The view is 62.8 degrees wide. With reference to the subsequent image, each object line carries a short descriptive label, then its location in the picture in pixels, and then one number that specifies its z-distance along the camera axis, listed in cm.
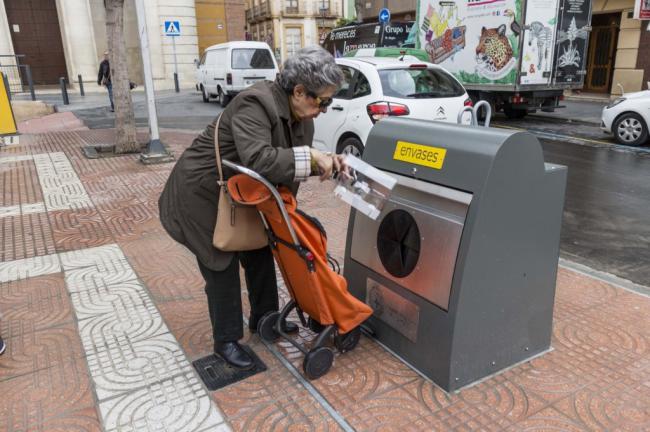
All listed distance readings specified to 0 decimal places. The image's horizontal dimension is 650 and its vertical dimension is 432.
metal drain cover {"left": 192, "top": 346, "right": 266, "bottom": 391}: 291
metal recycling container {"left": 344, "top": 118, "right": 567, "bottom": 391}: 257
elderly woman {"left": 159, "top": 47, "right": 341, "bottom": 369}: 245
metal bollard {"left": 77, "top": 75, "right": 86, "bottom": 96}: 2319
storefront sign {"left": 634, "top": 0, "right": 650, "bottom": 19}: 1625
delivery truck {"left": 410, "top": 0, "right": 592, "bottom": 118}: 1202
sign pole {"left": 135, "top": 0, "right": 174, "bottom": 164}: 872
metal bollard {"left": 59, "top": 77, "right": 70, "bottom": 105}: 1943
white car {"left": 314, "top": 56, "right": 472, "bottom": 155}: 707
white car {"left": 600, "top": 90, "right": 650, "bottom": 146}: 995
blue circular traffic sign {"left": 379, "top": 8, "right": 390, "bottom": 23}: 1649
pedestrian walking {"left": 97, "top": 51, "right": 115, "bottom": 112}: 1609
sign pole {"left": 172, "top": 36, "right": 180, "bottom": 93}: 2462
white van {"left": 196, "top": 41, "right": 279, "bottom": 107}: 1680
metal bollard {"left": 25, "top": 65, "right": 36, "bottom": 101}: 1789
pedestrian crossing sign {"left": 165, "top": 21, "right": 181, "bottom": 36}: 2084
